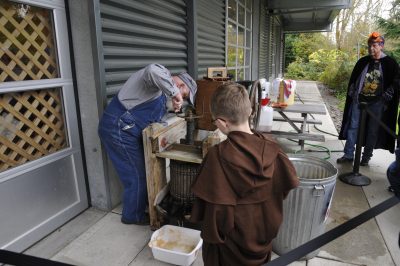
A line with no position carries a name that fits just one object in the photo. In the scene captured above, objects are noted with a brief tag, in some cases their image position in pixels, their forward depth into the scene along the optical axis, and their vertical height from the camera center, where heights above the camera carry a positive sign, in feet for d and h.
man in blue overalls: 8.00 -1.37
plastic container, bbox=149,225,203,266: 7.29 -4.51
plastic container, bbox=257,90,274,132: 15.34 -2.42
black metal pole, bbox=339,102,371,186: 11.91 -4.63
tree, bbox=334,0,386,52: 71.36 +11.06
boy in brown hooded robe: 4.34 -1.73
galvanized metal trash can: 7.19 -3.55
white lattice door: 7.23 -1.36
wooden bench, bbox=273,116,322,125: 17.83 -3.15
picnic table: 15.64 -2.67
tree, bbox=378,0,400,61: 37.28 +4.78
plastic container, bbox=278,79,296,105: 16.37 -1.23
